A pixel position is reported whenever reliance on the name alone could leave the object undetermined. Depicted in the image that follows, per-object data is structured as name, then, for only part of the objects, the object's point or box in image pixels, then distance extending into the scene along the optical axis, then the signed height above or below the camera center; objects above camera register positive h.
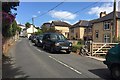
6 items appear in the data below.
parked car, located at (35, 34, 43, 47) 11.85 -0.37
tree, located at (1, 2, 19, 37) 4.41 +1.71
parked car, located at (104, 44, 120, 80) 3.78 -0.92
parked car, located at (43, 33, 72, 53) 8.34 -0.35
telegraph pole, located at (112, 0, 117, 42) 9.48 +2.37
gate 7.89 -0.77
